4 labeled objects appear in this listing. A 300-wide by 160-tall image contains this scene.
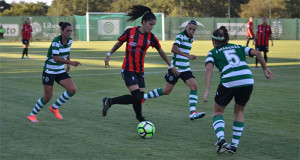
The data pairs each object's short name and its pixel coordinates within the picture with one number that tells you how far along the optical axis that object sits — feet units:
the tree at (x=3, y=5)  350.23
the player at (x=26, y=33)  91.04
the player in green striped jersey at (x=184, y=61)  32.14
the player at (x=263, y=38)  70.85
